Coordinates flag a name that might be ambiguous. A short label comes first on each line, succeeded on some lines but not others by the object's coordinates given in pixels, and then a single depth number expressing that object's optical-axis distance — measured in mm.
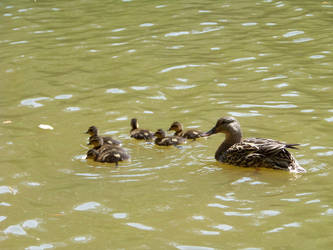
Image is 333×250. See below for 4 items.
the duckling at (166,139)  13625
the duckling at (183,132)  13891
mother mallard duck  11977
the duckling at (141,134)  13945
